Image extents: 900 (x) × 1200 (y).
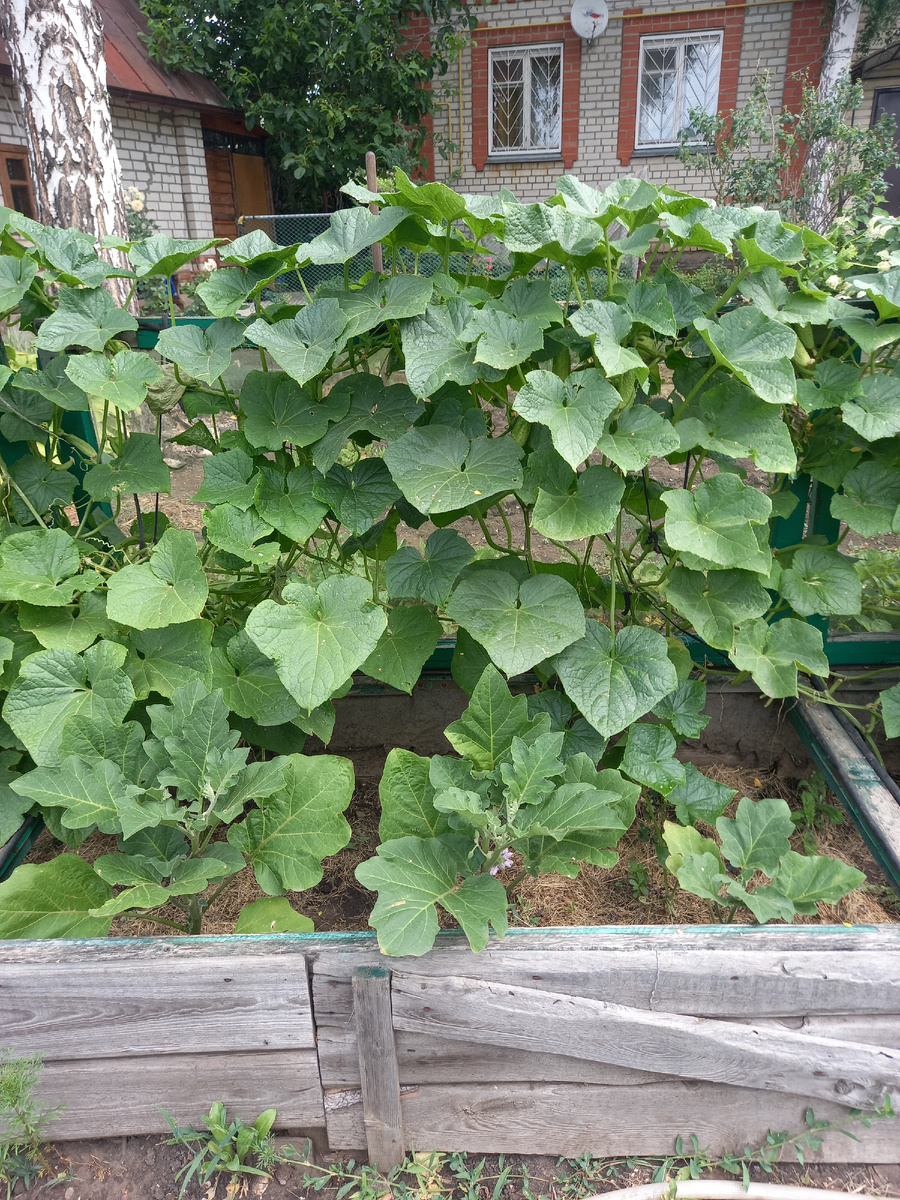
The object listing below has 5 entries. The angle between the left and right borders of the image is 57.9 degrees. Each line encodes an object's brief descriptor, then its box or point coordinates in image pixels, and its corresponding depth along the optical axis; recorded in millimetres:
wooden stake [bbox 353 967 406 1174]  1271
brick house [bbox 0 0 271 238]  8492
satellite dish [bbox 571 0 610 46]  9867
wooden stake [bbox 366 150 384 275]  3863
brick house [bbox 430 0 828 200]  9844
